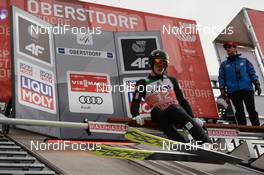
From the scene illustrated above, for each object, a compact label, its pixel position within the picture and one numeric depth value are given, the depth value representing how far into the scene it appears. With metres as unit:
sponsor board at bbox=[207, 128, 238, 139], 6.16
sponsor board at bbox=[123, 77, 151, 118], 7.80
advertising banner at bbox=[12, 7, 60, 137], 6.49
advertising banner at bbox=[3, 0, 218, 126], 8.09
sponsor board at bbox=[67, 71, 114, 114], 7.44
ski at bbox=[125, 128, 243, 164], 5.12
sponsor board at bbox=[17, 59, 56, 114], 6.52
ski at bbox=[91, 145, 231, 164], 4.82
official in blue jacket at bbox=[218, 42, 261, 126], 7.94
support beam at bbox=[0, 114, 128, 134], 5.63
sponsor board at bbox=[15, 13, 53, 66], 6.85
